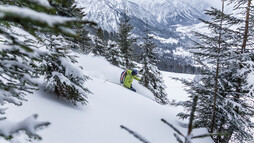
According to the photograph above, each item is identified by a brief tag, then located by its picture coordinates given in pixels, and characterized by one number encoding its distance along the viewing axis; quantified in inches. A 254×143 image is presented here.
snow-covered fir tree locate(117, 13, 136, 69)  773.3
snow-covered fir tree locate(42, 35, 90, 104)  183.9
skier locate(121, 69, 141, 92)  440.9
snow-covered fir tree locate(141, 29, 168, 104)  689.0
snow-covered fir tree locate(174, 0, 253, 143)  227.9
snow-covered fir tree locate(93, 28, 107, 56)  972.9
